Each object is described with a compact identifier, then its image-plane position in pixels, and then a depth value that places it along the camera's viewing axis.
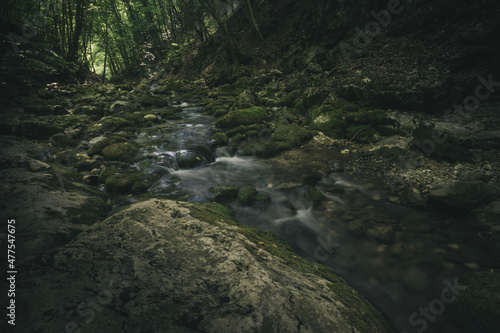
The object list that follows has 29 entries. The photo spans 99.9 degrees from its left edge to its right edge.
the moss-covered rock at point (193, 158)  6.78
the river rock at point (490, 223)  3.19
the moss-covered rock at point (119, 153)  6.46
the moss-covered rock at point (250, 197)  4.95
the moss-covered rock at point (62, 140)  6.98
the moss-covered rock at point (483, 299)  2.29
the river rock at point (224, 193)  5.02
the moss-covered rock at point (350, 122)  6.57
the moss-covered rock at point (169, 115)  11.36
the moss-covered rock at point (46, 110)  9.34
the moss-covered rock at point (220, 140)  8.14
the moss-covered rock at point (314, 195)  4.91
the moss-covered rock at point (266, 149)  7.05
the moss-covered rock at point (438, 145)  4.93
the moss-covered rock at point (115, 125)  9.11
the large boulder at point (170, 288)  1.32
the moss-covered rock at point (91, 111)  10.36
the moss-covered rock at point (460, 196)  3.66
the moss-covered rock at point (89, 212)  3.34
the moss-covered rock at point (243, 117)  9.19
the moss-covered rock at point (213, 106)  11.78
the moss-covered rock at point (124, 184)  4.99
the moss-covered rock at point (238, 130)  8.61
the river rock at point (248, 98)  11.01
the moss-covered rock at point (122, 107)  11.49
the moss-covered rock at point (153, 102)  13.54
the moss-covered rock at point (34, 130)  6.77
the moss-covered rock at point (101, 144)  6.68
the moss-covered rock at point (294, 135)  7.28
